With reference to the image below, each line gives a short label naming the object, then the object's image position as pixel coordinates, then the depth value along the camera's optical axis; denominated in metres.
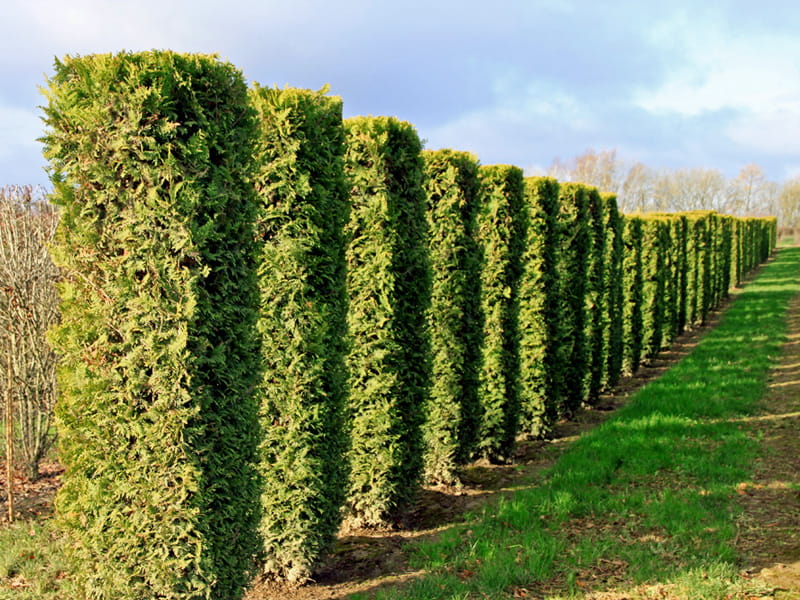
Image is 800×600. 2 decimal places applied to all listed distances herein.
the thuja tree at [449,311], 7.14
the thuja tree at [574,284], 10.17
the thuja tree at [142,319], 3.52
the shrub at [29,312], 7.32
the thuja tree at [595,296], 11.23
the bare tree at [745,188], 92.00
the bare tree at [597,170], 69.74
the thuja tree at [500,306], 8.03
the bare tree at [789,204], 99.12
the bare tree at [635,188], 75.19
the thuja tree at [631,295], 14.19
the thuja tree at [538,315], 9.20
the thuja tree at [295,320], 4.82
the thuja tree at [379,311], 5.88
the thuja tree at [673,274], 17.78
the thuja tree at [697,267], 20.98
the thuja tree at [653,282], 15.77
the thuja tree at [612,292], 12.19
